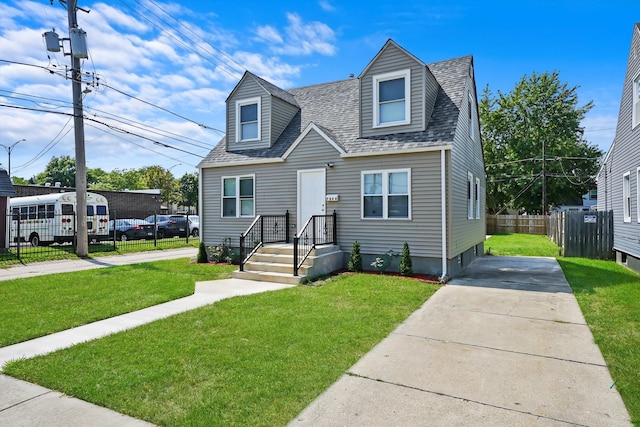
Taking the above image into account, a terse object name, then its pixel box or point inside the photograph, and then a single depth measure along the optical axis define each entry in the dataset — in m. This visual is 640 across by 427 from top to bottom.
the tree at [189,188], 56.84
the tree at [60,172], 60.12
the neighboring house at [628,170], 9.77
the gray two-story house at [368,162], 9.50
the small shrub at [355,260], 9.93
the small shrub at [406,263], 9.30
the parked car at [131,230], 21.53
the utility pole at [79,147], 13.92
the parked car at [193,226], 25.48
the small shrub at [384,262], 9.70
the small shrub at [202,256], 12.23
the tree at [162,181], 53.84
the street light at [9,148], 34.15
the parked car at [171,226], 23.38
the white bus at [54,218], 17.75
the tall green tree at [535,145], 31.88
